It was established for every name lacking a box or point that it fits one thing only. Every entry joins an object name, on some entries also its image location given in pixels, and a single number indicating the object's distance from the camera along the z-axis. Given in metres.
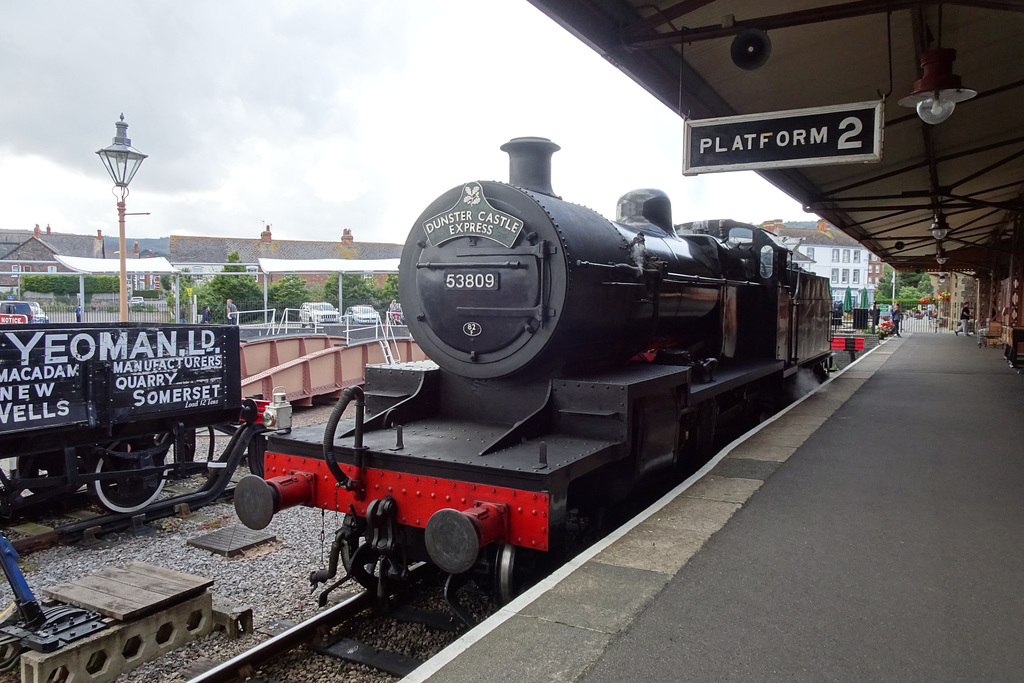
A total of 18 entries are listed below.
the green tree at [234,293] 30.23
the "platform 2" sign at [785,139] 5.16
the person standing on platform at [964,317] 34.26
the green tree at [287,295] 33.00
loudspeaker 5.42
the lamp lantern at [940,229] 14.79
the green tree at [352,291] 37.50
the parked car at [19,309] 19.00
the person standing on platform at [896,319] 33.61
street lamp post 10.23
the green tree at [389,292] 36.41
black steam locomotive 3.88
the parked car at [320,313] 30.45
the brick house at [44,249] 49.17
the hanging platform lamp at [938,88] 4.97
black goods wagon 5.65
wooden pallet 4.07
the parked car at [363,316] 28.28
